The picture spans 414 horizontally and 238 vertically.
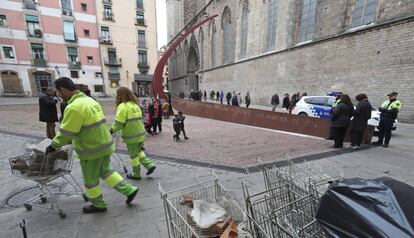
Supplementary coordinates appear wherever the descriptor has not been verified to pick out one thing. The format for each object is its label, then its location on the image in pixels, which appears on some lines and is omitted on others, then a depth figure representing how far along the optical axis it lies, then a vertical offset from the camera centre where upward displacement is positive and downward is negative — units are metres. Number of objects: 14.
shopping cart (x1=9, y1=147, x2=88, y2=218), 2.61 -1.13
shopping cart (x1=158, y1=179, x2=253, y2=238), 1.51 -1.11
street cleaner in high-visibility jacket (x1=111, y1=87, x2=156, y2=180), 3.54 -0.72
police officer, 5.96 -0.91
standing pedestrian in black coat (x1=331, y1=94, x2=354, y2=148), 5.83 -0.90
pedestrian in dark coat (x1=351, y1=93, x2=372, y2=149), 5.71 -0.98
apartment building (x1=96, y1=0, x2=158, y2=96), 32.09 +7.28
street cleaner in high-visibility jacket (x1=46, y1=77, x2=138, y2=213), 2.44 -0.74
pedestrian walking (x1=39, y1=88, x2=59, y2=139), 5.94 -0.70
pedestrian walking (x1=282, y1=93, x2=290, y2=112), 14.20 -1.16
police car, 9.69 -1.02
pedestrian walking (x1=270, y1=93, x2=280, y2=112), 15.36 -1.11
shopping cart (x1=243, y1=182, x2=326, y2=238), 1.44 -1.09
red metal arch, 15.81 +0.40
